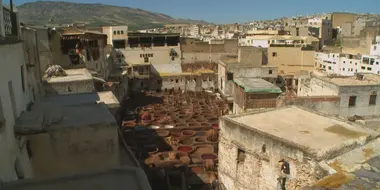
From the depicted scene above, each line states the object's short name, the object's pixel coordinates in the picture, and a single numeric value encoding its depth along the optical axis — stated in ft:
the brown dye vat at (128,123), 84.74
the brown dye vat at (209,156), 64.47
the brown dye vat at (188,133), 77.21
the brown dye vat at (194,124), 84.63
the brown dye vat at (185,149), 67.73
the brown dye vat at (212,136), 73.15
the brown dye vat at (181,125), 83.84
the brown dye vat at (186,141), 73.22
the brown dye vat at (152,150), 65.92
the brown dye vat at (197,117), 92.03
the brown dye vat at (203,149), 67.31
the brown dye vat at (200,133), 78.62
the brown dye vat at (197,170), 57.36
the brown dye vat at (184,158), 60.86
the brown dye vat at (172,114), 95.14
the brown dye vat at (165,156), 62.59
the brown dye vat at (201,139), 73.18
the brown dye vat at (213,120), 89.07
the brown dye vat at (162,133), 77.24
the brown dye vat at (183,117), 92.27
